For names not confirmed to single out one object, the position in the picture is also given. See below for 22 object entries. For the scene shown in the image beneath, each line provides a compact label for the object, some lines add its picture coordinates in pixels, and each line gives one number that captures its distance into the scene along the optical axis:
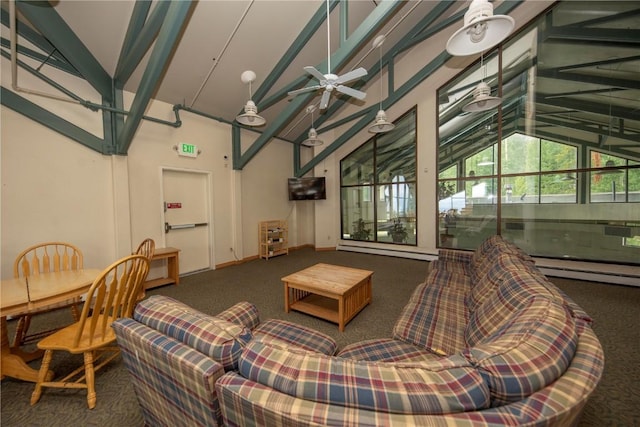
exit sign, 4.25
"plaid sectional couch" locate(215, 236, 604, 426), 0.65
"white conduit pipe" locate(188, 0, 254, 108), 3.01
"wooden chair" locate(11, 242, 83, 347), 1.98
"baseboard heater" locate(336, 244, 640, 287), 3.48
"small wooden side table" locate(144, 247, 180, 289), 3.74
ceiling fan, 2.67
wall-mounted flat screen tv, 6.30
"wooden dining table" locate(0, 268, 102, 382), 1.51
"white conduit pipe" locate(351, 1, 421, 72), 4.48
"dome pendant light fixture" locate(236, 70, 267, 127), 3.25
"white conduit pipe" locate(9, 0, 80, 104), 2.13
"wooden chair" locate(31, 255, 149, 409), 1.52
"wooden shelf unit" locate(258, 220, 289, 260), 5.76
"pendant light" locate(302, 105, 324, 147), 4.51
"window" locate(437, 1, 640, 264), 3.60
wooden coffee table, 2.51
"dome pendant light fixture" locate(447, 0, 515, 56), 1.70
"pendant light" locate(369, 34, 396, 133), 3.81
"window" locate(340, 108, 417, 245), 5.57
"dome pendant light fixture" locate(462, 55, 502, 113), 3.24
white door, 4.24
